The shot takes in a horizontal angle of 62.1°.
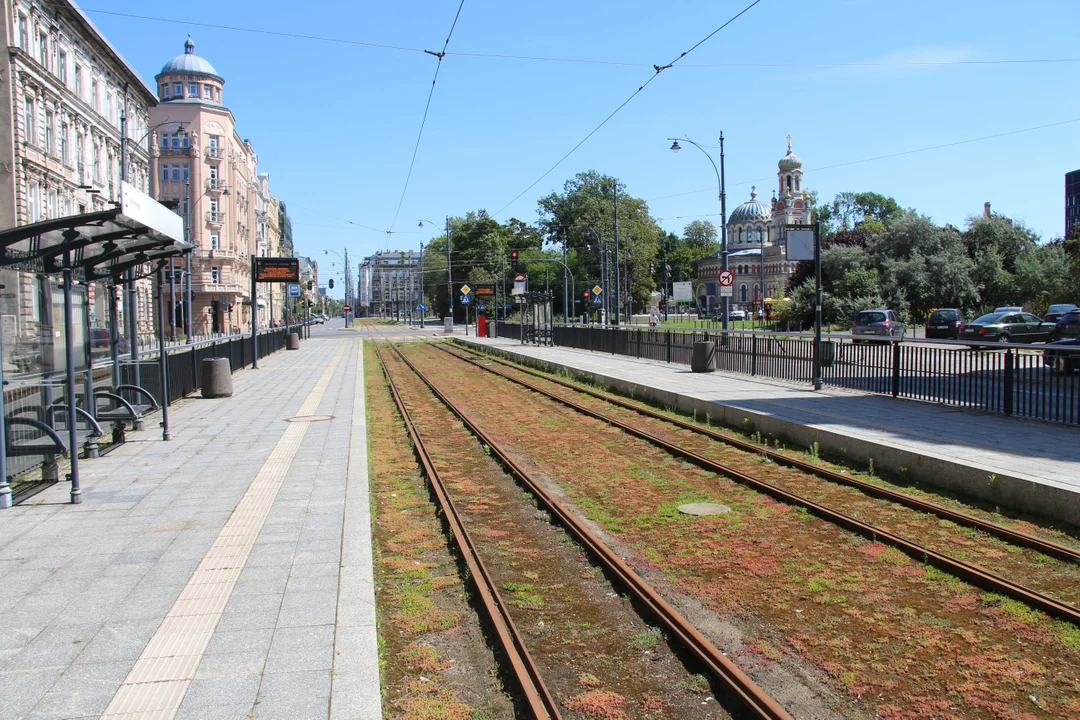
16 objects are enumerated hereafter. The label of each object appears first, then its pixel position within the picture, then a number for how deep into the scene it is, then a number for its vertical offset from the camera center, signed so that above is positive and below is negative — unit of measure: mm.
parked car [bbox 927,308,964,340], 40594 -381
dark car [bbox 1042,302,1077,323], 37166 +85
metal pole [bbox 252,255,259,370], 29734 -689
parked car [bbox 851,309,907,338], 38844 -320
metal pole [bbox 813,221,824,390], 17109 -376
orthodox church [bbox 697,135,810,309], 123875 +11600
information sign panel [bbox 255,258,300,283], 32062 +1994
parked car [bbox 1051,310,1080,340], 24656 -342
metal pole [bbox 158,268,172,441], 12516 -666
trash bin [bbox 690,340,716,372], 22266 -941
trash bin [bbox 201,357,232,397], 19172 -1126
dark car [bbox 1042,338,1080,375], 11188 -564
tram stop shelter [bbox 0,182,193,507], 8328 +577
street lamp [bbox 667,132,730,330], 28934 +2735
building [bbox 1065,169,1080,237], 103750 +13616
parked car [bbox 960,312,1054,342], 34156 -523
